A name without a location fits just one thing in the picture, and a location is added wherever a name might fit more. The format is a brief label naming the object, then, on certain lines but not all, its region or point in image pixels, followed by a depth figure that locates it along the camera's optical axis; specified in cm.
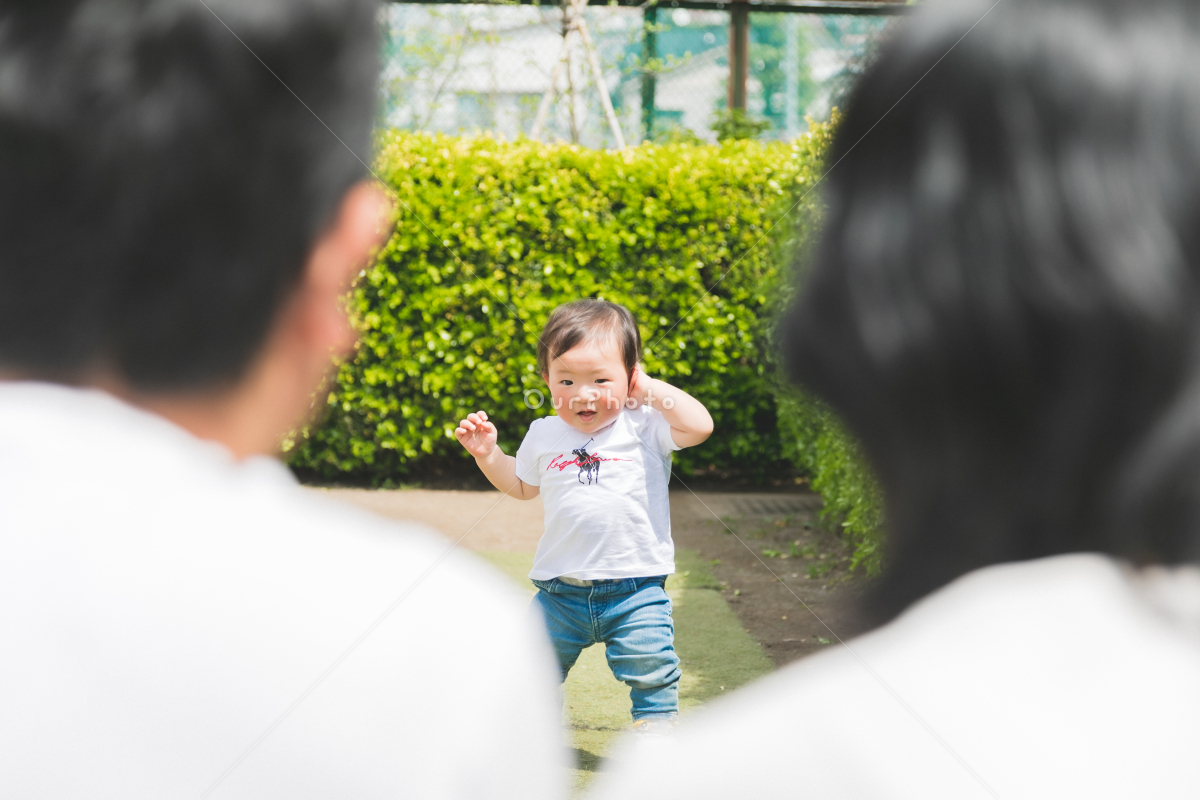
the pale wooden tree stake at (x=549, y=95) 770
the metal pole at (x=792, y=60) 878
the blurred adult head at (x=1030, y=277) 66
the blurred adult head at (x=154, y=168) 76
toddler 257
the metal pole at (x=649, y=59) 884
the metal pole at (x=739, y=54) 845
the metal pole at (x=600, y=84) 760
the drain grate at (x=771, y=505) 623
